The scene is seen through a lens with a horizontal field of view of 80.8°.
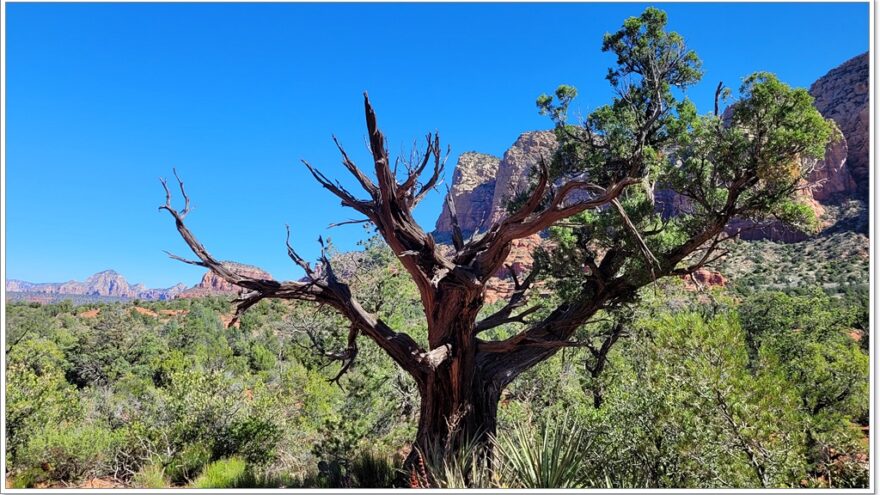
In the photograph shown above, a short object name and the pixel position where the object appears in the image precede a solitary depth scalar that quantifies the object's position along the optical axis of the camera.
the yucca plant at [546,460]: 5.43
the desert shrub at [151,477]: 8.27
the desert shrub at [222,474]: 7.75
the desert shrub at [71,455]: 9.68
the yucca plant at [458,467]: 5.66
